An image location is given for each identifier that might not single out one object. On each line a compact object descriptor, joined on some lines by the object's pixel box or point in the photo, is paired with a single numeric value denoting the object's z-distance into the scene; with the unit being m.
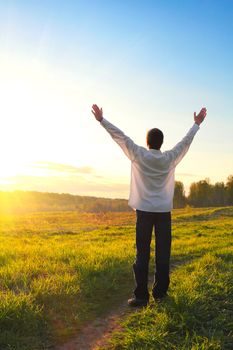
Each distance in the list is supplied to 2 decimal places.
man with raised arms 7.07
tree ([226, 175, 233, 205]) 95.50
